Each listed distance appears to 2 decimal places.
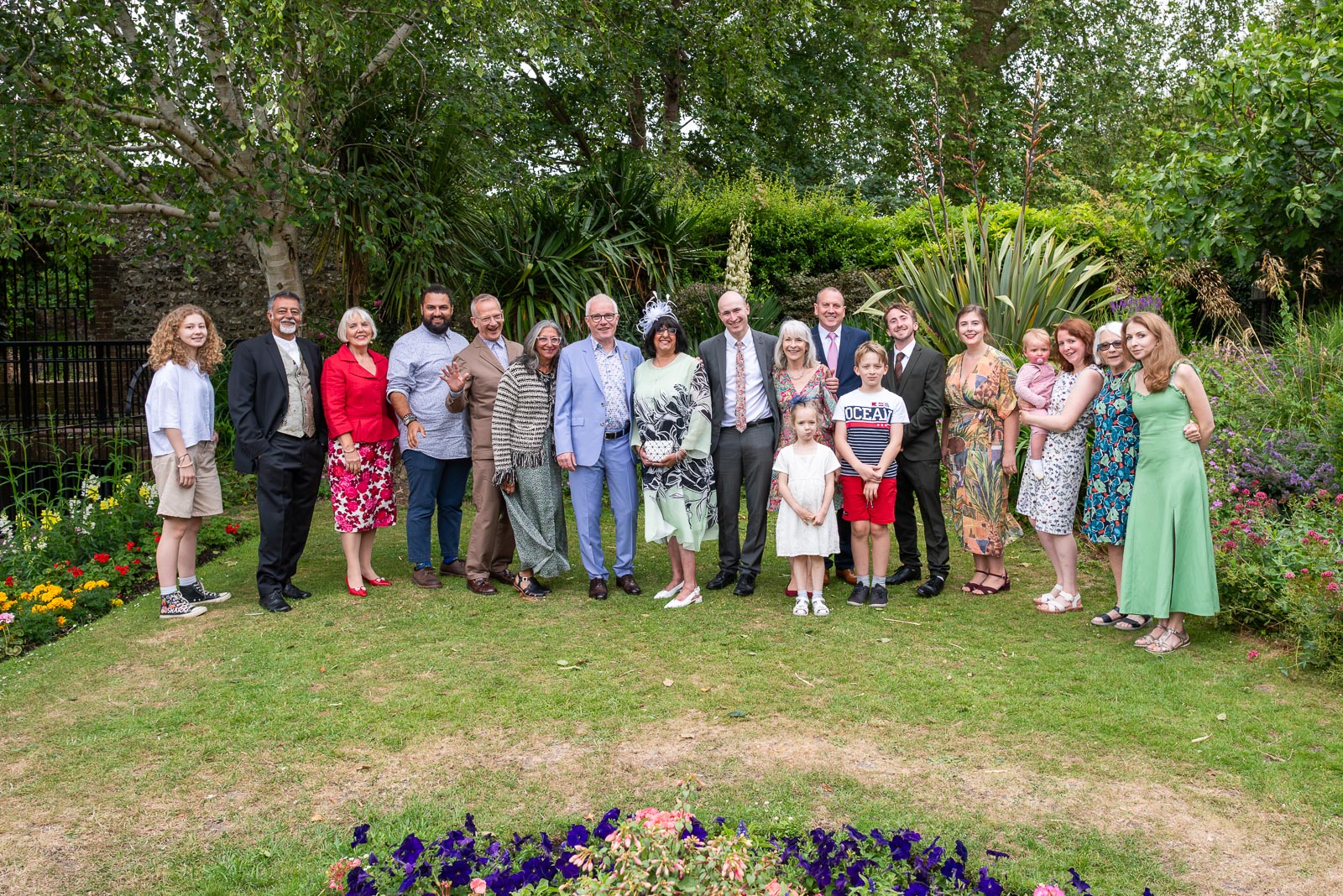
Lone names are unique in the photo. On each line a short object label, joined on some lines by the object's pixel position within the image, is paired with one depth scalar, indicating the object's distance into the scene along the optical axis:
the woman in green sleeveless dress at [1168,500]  4.91
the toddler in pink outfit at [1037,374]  5.90
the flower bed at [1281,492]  4.78
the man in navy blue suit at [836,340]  6.30
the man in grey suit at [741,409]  6.04
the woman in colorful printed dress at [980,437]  5.95
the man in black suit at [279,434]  5.87
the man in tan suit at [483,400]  6.24
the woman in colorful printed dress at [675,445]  5.91
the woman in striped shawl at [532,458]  6.04
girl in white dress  5.66
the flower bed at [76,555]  5.55
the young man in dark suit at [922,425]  6.08
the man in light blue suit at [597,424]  6.01
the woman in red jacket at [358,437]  6.00
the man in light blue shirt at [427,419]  6.23
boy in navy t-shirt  5.84
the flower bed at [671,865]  2.60
